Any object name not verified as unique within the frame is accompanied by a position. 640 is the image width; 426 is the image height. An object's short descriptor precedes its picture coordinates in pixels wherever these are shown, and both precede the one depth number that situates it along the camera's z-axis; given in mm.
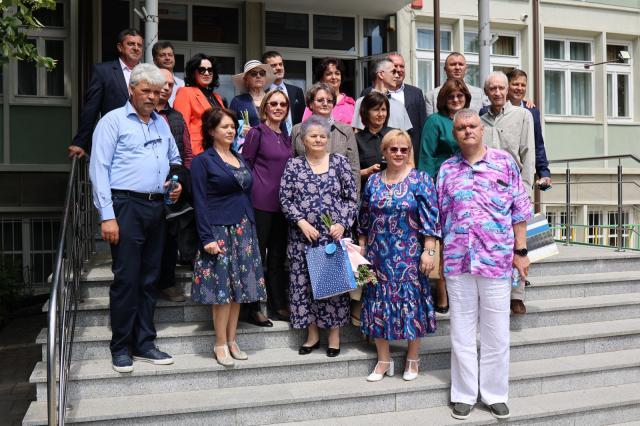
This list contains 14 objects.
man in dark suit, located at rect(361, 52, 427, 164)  5352
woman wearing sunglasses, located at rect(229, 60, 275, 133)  5031
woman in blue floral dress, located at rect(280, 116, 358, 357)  4281
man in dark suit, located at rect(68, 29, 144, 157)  4645
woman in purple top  4465
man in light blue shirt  3754
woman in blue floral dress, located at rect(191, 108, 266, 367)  4020
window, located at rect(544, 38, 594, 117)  12898
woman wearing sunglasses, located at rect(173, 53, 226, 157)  4816
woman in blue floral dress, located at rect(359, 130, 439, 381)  4094
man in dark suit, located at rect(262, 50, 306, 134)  5410
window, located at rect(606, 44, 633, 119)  13289
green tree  4293
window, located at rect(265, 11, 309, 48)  10547
